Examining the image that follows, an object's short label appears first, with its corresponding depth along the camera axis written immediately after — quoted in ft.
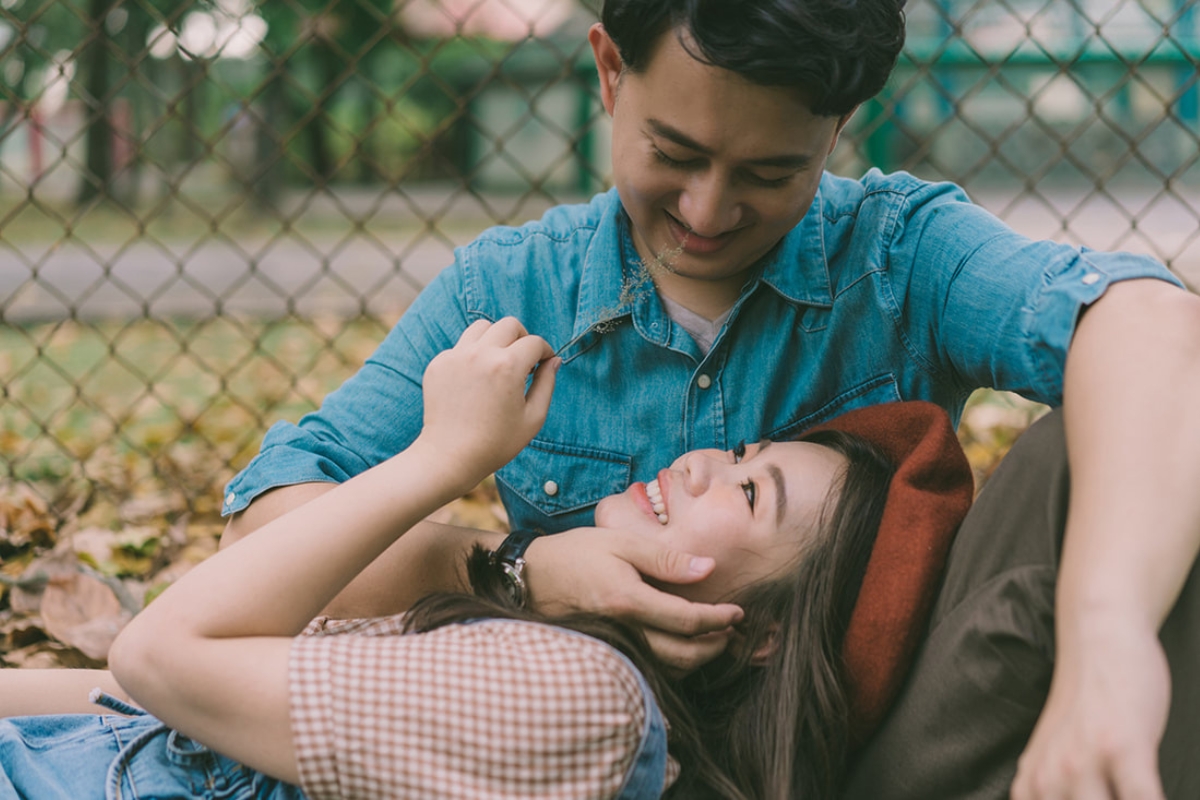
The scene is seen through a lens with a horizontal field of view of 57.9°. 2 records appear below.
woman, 3.95
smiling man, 3.70
